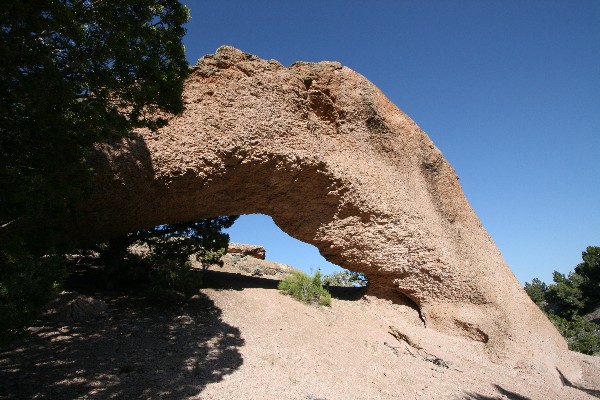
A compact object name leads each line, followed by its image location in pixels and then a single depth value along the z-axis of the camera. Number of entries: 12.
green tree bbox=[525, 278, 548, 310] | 24.92
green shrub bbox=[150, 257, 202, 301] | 8.66
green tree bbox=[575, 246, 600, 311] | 27.27
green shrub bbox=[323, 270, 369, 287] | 20.38
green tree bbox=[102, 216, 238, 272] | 10.18
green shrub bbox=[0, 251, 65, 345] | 3.97
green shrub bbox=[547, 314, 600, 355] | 15.71
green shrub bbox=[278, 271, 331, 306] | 10.34
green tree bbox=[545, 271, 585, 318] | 26.42
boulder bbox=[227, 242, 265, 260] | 20.73
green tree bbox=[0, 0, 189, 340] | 4.34
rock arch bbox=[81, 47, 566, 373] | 8.77
